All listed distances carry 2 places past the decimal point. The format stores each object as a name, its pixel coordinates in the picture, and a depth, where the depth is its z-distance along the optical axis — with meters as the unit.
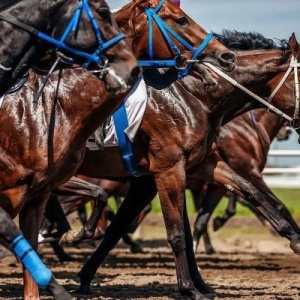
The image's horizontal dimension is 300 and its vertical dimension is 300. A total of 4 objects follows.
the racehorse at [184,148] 18.09
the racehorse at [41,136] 15.38
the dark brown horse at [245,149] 24.59
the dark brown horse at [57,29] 14.07
